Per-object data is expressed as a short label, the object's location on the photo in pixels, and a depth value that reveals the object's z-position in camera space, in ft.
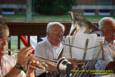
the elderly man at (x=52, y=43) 21.31
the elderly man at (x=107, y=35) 21.39
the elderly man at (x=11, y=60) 20.91
